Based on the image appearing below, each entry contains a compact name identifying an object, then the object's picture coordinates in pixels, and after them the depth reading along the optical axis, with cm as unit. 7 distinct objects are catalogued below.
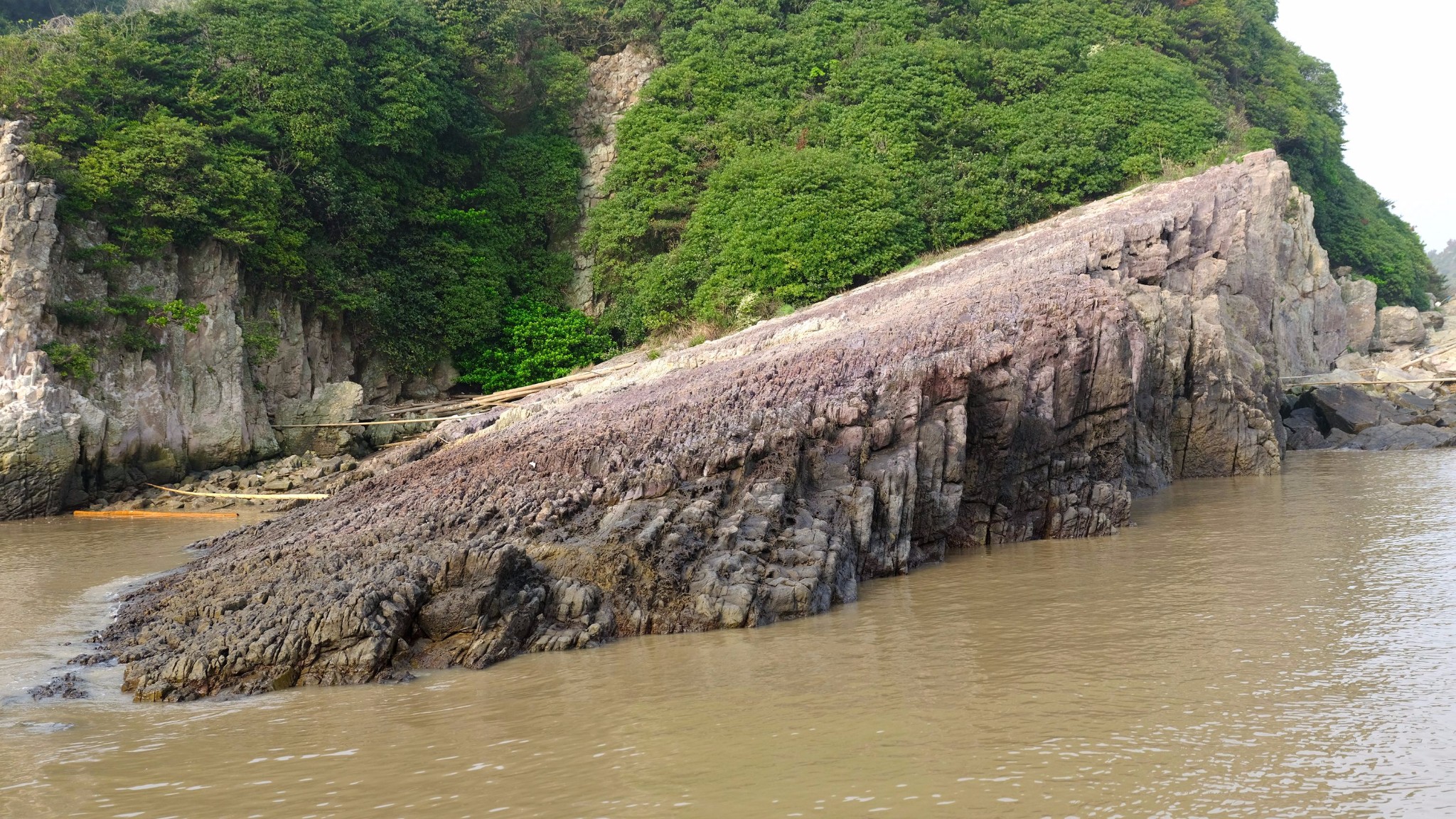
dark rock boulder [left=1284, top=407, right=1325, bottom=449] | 2739
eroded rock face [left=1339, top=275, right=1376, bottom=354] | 3847
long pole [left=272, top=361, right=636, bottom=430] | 2842
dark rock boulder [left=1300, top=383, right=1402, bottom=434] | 2792
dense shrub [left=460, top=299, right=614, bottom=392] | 3281
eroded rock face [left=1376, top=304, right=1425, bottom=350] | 4006
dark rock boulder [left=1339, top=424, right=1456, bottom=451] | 2569
